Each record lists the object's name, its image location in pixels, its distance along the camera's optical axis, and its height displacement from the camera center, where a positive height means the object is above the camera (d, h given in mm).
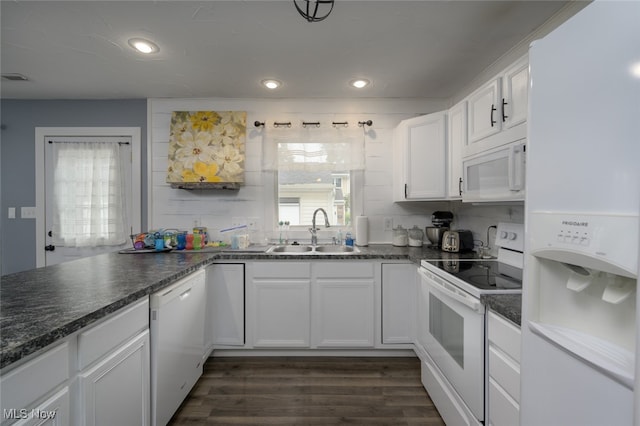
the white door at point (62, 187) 2932 +270
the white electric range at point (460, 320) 1320 -620
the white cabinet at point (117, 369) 993 -654
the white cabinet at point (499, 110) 1490 +603
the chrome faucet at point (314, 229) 2871 -199
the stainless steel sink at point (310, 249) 2727 -389
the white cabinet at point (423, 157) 2447 +483
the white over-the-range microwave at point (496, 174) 1488 +224
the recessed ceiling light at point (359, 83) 2527 +1169
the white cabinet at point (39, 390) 728 -520
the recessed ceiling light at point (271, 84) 2546 +1160
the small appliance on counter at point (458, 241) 2400 -263
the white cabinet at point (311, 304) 2367 -797
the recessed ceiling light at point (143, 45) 1938 +1156
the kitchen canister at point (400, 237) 2807 -268
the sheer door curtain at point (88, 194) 2928 +147
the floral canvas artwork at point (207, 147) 2713 +610
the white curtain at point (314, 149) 2906 +628
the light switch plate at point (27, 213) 2930 -55
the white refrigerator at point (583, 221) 606 -23
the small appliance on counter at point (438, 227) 2689 -163
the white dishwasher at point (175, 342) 1439 -798
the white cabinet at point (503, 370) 1072 -648
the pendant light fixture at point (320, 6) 1555 +1161
